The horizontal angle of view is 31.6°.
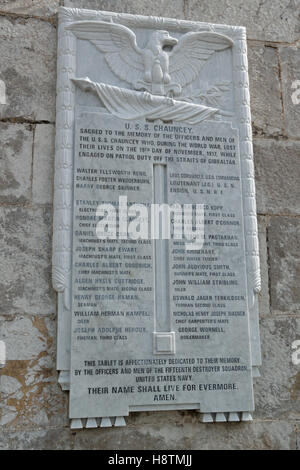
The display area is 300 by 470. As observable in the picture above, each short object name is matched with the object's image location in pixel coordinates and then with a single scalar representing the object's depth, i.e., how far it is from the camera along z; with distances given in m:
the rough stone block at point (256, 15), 4.31
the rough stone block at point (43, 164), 3.68
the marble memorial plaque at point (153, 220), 3.41
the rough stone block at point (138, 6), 4.09
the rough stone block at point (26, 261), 3.49
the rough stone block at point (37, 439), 3.27
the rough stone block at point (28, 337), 3.41
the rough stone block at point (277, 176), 4.03
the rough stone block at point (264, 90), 4.20
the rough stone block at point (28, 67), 3.82
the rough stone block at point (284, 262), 3.86
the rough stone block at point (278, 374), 3.63
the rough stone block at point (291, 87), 4.25
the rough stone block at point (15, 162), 3.65
